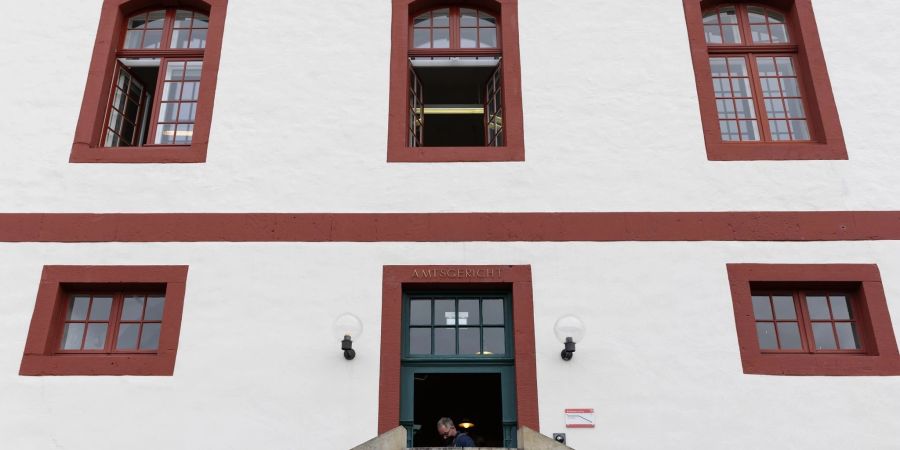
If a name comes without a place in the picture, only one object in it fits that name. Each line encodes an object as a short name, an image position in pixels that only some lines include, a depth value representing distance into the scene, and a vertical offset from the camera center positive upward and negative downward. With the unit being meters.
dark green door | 7.86 +0.87
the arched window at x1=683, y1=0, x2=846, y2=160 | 8.79 +4.01
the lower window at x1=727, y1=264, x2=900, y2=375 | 7.76 +1.05
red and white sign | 7.55 +0.08
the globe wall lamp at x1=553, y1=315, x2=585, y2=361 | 7.46 +0.91
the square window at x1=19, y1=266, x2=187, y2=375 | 7.84 +1.12
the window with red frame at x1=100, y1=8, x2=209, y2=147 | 9.28 +4.23
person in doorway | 7.93 -0.07
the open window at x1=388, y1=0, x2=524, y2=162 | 8.80 +4.32
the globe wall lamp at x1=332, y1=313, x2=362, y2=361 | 7.42 +0.93
